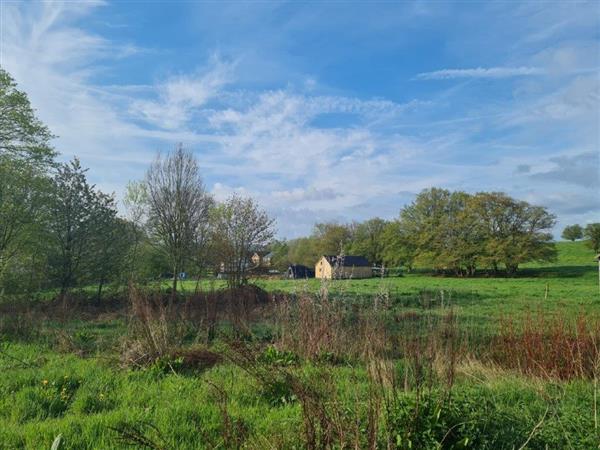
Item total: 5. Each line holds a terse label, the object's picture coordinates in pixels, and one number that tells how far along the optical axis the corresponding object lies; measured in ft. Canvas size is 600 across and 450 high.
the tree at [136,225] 74.95
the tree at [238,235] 69.62
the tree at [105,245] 67.56
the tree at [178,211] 81.35
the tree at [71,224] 65.16
